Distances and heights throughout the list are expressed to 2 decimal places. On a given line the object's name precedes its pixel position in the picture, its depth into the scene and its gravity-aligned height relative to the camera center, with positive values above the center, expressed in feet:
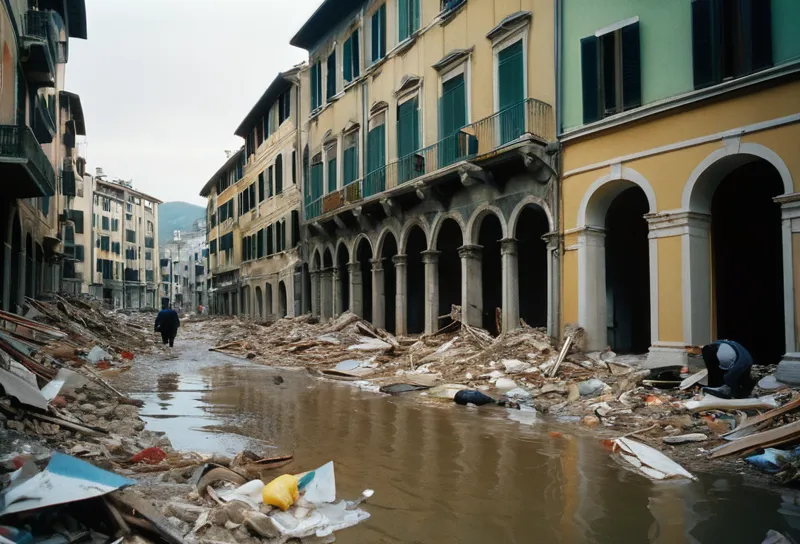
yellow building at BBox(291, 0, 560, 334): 52.34 +13.52
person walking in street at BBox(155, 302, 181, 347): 72.38 -3.04
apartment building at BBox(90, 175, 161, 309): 239.30 +20.92
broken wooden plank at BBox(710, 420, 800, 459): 20.74 -4.97
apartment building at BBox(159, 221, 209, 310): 322.75 +15.41
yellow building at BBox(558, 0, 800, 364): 35.40 +7.95
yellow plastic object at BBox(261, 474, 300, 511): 15.67 -4.87
